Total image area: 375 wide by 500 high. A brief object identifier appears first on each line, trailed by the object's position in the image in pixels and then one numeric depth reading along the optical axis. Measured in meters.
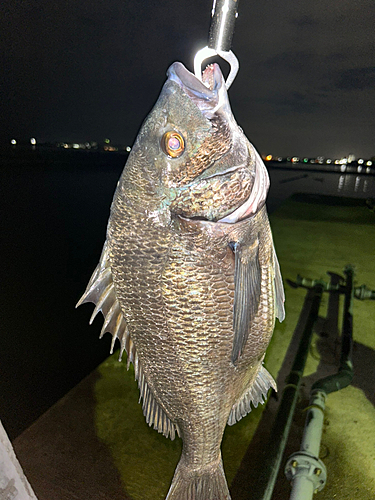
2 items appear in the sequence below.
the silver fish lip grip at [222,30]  0.26
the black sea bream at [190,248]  0.34
